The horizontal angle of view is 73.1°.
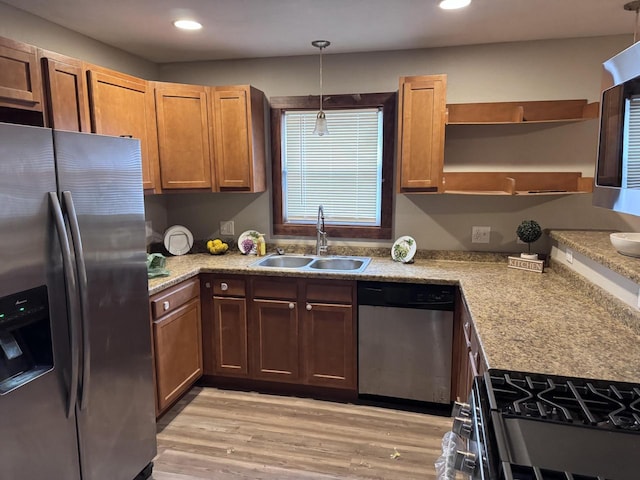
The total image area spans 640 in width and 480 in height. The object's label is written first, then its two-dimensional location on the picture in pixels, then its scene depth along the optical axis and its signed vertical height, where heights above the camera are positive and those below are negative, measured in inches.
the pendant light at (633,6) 83.7 +34.0
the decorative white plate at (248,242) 131.6 -18.4
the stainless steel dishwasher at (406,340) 104.3 -38.9
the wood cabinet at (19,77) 74.0 +19.0
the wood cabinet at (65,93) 83.3 +18.1
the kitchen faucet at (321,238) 128.0 -16.7
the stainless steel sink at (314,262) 124.5 -23.3
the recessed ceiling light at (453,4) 82.5 +34.2
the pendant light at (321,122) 111.4 +15.3
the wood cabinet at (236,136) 119.0 +12.8
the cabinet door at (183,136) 117.0 +12.8
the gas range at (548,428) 34.1 -22.4
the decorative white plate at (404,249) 119.4 -19.0
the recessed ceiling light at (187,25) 94.3 +35.0
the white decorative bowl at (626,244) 73.6 -11.1
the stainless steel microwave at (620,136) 42.4 +4.5
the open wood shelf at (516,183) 108.7 -0.6
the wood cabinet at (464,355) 73.5 -34.9
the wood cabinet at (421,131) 108.8 +12.6
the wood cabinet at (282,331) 111.0 -39.2
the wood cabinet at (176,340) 99.1 -38.8
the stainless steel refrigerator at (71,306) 56.2 -18.4
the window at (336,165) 124.6 +4.8
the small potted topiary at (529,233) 108.1 -13.1
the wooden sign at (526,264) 107.1 -21.0
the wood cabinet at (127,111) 95.7 +17.2
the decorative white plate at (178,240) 132.5 -17.8
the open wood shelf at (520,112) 107.7 +17.6
